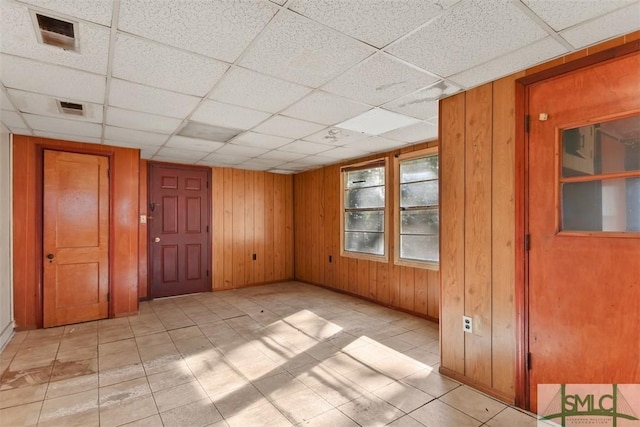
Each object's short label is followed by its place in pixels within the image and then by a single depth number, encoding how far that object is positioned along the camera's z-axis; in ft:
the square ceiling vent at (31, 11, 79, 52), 5.63
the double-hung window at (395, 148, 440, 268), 14.07
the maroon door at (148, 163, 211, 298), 18.03
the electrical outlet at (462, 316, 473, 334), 8.38
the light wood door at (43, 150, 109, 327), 13.12
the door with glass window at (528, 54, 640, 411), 6.05
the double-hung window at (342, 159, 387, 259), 16.75
